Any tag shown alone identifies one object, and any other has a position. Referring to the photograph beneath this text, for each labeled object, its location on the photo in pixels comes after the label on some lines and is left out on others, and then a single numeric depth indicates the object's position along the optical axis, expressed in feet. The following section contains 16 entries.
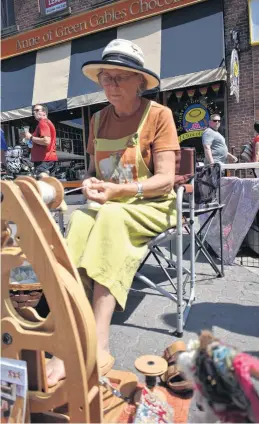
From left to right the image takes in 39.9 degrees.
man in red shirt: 14.43
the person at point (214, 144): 16.31
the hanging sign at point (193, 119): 25.76
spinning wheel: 3.18
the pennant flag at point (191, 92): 25.81
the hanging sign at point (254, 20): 23.27
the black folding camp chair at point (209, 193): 9.82
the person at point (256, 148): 15.92
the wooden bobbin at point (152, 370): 4.39
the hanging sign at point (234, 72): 22.93
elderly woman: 4.79
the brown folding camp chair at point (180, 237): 6.56
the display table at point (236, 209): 11.21
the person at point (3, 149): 16.14
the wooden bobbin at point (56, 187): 3.73
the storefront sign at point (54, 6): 30.99
